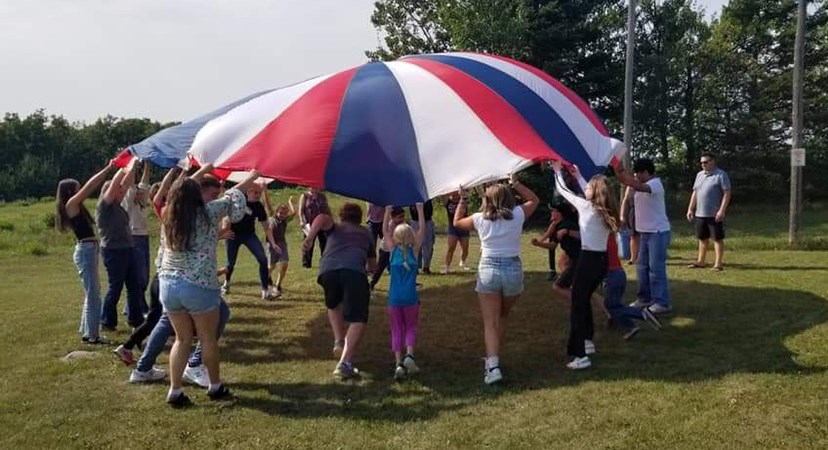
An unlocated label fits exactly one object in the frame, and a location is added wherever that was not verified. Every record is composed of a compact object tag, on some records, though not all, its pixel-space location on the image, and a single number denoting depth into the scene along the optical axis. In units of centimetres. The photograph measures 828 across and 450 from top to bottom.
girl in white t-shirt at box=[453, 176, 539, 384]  501
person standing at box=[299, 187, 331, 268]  716
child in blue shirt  524
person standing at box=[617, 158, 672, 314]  673
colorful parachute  551
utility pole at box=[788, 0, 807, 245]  1154
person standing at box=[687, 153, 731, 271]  888
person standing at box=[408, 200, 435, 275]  985
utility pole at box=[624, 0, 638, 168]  1344
